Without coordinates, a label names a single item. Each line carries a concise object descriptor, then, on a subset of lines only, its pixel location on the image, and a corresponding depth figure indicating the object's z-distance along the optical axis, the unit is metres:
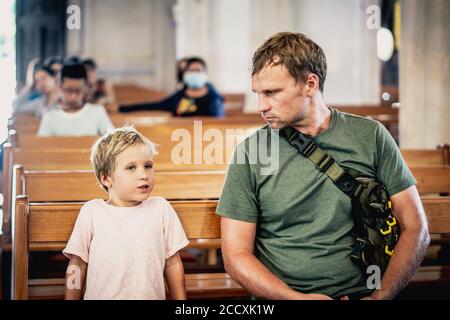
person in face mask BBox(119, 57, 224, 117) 8.14
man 3.03
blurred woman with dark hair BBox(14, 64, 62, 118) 8.43
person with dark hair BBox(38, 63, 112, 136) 6.36
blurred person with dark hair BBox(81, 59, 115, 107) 9.99
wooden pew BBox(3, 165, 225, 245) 4.04
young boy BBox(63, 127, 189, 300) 3.03
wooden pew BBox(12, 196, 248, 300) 3.16
